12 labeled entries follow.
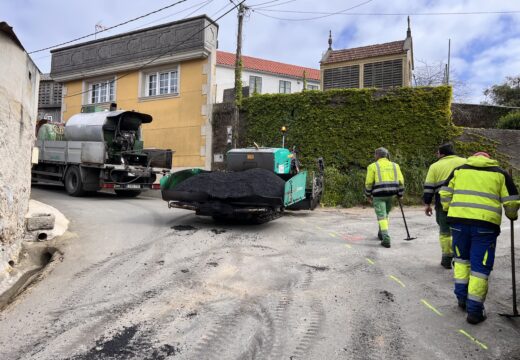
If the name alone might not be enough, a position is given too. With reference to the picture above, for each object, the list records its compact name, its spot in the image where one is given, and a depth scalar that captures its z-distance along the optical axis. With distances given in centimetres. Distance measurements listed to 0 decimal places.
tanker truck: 1177
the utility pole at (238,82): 1453
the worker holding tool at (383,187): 627
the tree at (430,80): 2400
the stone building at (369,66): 1512
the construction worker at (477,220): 345
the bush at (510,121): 1286
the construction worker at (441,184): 496
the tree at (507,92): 1927
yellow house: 1557
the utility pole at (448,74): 2314
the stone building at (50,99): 2600
